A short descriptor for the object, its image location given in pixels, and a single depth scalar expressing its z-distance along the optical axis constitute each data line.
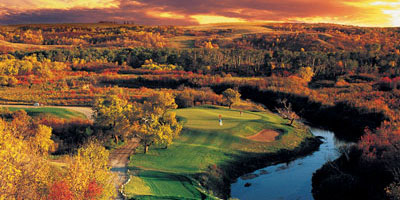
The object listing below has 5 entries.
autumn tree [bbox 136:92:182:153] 47.56
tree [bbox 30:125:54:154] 41.57
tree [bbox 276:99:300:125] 66.49
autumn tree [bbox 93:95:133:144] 51.22
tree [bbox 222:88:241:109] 77.19
